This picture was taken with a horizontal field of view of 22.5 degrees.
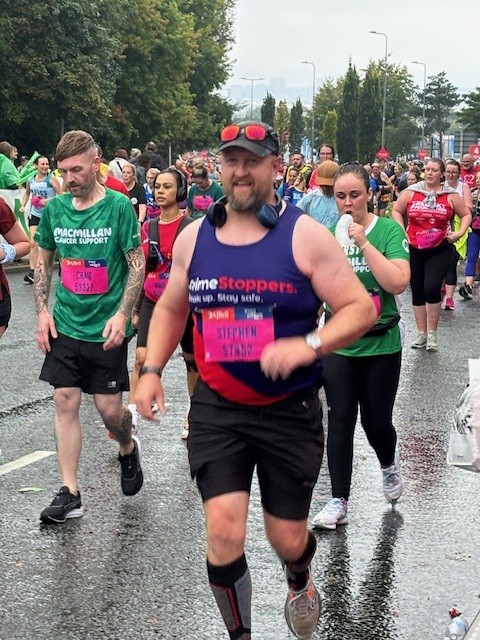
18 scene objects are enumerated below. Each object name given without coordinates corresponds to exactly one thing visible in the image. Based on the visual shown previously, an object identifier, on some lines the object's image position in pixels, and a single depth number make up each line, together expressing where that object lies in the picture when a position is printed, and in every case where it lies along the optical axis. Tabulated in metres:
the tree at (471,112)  100.06
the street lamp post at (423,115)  116.44
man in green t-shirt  6.15
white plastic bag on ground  4.28
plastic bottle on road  4.54
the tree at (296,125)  126.75
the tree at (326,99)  133.75
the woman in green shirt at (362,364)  6.06
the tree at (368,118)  106.19
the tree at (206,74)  72.81
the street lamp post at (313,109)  117.60
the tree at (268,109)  136.54
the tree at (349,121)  110.38
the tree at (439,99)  131.75
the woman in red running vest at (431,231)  11.98
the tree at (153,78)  54.16
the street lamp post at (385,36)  105.75
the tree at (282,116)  130.69
